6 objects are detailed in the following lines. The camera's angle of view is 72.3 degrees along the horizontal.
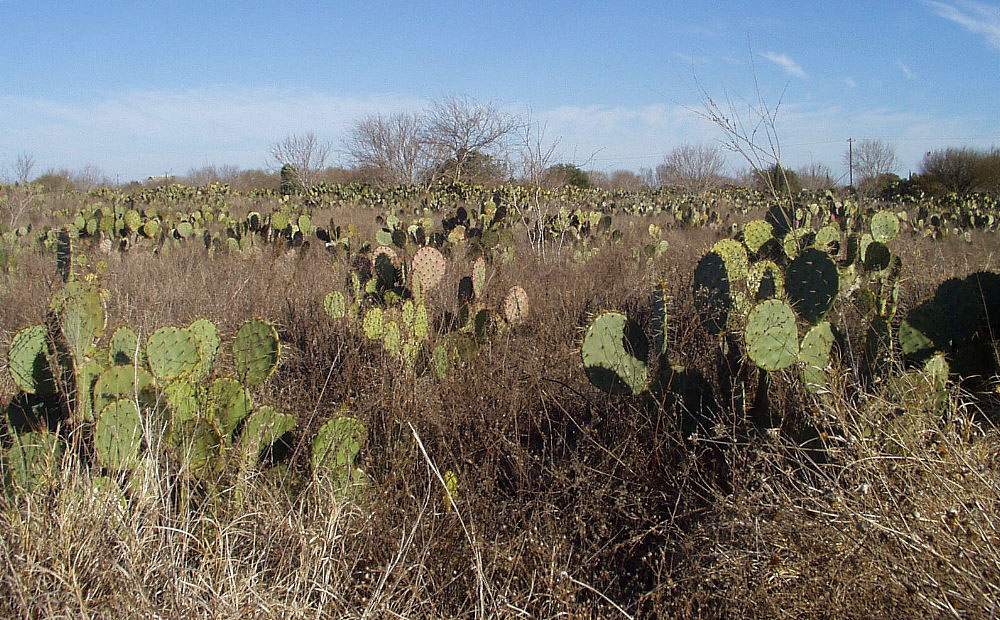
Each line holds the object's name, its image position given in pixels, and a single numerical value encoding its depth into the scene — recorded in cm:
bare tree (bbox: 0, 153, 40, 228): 1125
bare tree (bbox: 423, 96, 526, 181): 2912
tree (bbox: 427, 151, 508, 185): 2803
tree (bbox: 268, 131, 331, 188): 3020
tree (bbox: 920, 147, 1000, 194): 2158
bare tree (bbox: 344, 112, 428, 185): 3003
